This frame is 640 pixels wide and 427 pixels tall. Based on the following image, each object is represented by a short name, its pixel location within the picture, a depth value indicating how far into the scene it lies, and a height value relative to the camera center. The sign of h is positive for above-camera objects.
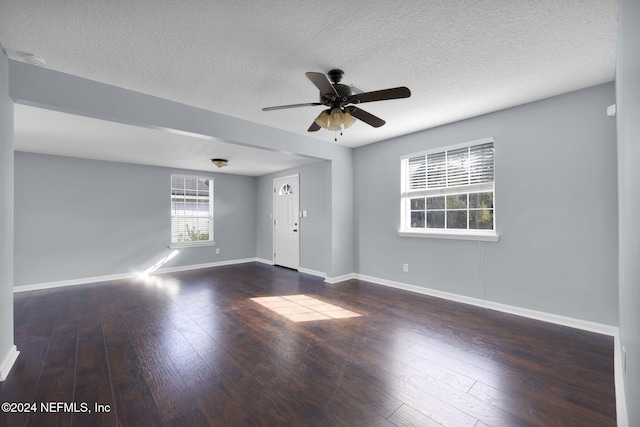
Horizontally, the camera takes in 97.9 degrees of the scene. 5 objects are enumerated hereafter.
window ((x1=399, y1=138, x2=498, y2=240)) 3.62 +0.28
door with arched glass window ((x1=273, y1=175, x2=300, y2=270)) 6.29 -0.17
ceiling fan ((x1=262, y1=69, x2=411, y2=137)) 2.21 +0.97
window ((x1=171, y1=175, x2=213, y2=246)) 6.39 +0.12
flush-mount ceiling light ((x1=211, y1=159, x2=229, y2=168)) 5.47 +1.04
